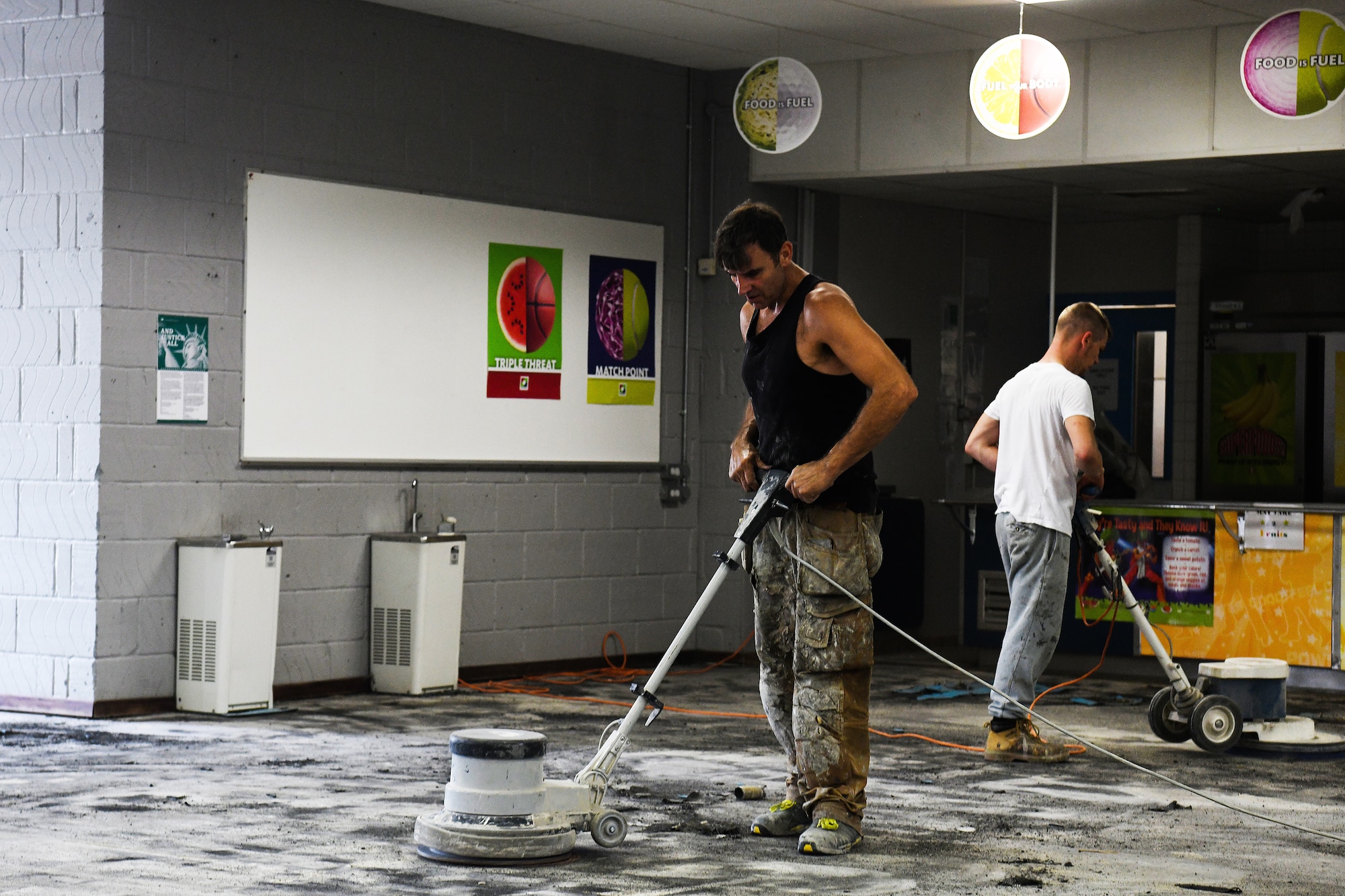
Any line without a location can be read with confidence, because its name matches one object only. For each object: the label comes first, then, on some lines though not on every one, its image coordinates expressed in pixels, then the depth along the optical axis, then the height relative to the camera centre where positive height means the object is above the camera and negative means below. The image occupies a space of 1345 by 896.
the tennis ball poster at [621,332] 9.91 +0.68
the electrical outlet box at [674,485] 10.34 -0.16
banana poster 11.34 +0.32
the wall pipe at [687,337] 10.41 +0.69
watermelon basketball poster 9.37 +0.68
